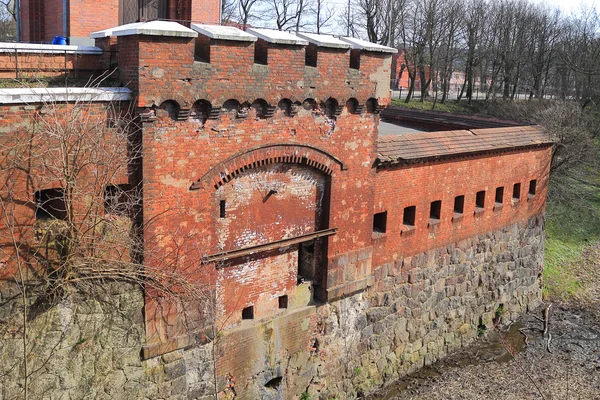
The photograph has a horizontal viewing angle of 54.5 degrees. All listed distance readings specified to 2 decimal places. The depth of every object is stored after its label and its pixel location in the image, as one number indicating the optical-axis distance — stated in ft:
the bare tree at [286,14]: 122.52
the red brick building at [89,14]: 34.63
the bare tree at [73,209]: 22.31
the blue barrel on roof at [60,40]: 33.15
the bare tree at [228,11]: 112.98
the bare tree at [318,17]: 126.31
